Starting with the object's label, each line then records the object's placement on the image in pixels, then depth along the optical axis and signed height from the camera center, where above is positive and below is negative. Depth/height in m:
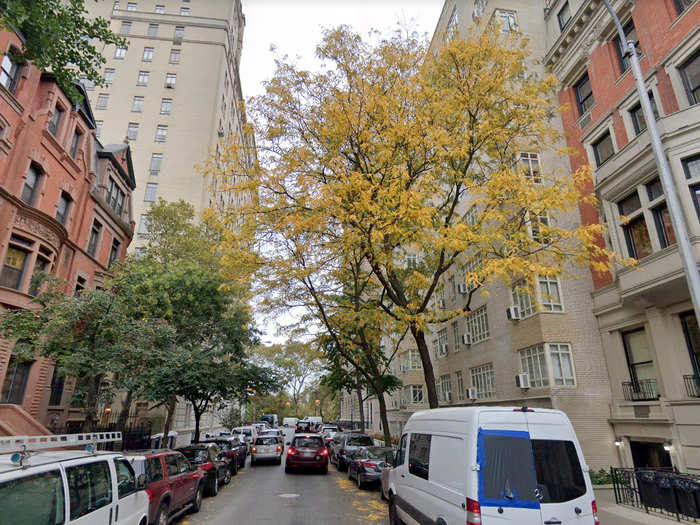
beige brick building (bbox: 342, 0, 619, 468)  15.50 +2.36
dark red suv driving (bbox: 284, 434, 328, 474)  17.91 -2.26
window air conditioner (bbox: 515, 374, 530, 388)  16.81 +0.72
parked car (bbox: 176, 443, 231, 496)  12.99 -1.93
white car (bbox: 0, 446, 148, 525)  4.30 -1.08
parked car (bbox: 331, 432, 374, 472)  18.81 -2.14
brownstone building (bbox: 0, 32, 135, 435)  16.56 +9.02
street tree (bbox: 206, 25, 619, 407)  10.69 +7.09
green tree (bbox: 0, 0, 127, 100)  9.62 +9.21
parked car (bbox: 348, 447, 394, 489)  14.04 -2.24
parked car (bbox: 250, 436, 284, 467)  21.88 -2.58
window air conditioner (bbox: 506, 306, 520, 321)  18.34 +3.75
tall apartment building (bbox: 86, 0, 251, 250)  39.56 +31.90
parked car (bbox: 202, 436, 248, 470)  17.69 -2.25
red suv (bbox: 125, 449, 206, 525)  8.23 -1.81
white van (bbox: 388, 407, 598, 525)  5.41 -0.98
